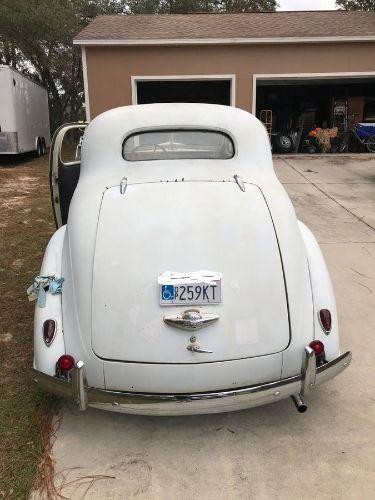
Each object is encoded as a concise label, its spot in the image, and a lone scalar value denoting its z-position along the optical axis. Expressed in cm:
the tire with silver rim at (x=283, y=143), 1617
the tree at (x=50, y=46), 2164
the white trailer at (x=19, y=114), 1349
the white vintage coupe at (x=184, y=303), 255
